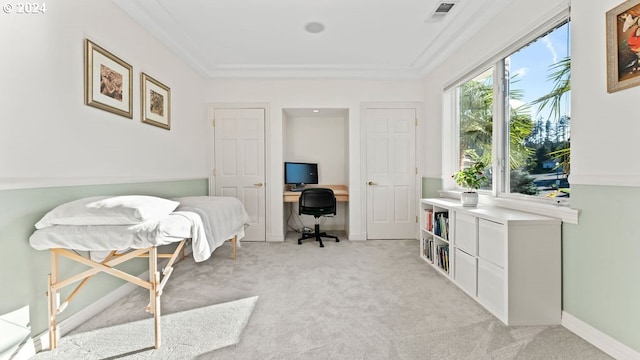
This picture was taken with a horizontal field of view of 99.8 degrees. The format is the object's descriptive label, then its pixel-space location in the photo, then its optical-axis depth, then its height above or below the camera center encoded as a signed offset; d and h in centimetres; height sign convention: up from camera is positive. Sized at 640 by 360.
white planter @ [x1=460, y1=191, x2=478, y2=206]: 259 -21
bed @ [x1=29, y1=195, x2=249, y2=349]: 154 -32
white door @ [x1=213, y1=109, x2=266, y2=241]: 413 +28
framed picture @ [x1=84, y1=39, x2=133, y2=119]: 200 +79
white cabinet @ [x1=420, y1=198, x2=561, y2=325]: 186 -64
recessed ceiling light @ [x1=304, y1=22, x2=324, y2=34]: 283 +162
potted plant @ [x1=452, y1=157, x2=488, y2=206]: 259 -2
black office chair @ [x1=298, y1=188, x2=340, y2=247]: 390 -35
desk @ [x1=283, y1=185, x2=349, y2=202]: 418 -27
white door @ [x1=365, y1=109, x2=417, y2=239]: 419 +7
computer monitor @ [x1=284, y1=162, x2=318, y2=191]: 440 +7
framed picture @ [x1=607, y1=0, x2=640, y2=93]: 146 +74
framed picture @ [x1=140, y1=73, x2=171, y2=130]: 270 +81
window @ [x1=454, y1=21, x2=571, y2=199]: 203 +53
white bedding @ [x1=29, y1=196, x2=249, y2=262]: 154 -34
